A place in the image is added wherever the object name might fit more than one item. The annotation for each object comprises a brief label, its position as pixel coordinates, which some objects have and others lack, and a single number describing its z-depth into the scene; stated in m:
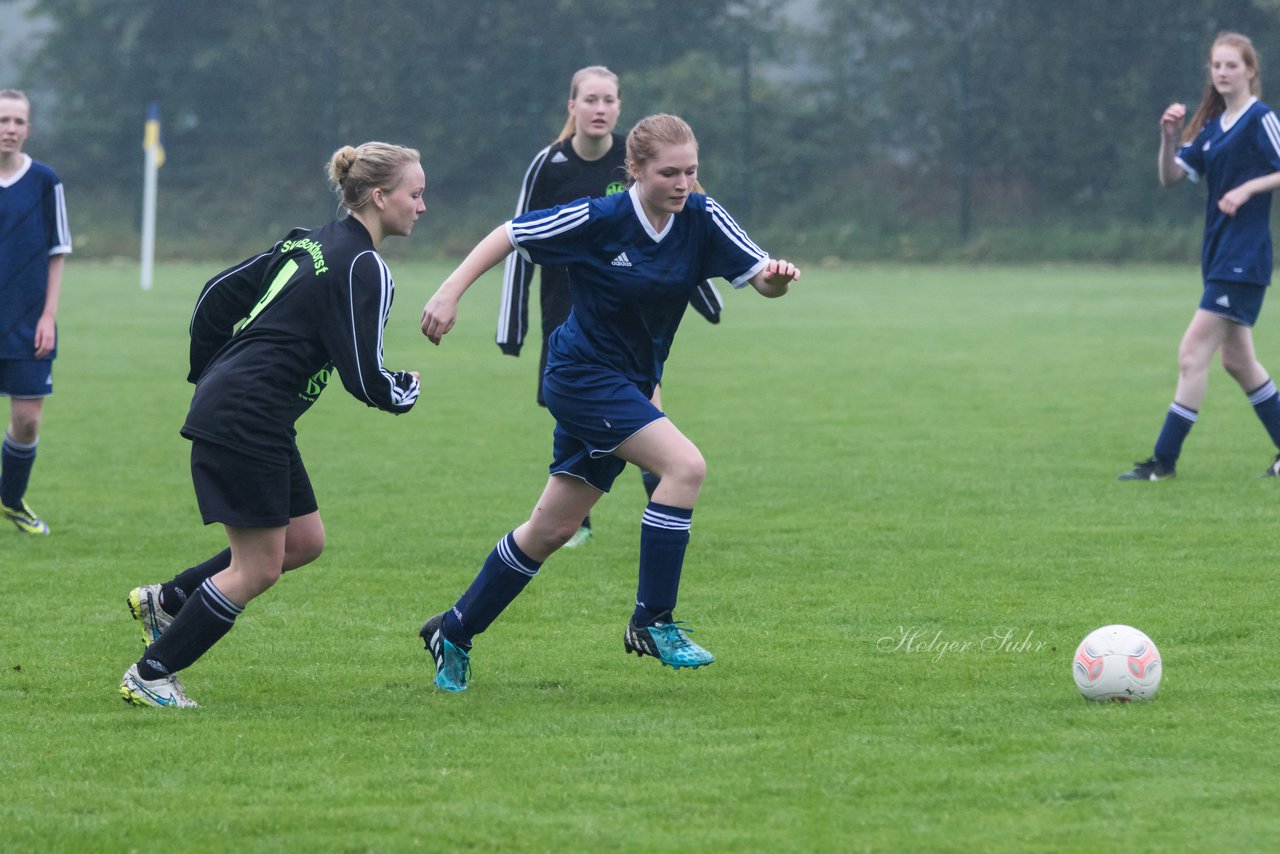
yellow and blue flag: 51.28
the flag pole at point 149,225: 50.03
